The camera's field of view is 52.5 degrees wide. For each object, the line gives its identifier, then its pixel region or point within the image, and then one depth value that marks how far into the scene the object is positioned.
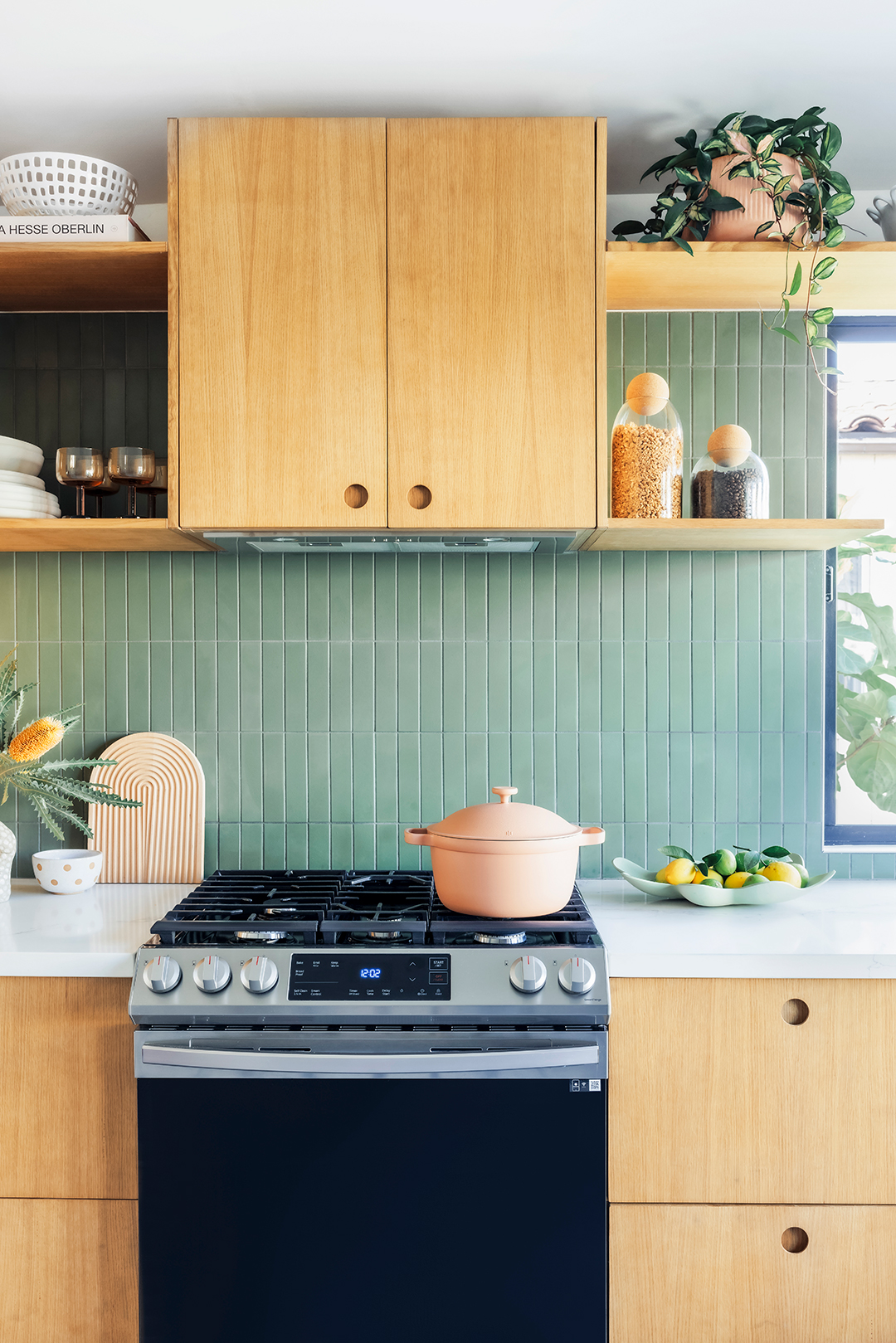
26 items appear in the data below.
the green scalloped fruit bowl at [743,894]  1.82
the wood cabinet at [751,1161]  1.53
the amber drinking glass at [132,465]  1.86
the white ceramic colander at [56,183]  1.78
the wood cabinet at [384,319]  1.74
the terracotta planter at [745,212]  1.77
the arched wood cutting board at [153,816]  2.11
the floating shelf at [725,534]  1.78
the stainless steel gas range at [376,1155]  1.46
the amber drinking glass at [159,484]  1.98
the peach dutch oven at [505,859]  1.59
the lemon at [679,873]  1.88
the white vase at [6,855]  1.94
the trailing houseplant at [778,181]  1.73
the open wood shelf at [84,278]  1.79
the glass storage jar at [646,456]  1.83
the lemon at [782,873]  1.86
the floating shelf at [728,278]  1.78
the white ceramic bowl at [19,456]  1.94
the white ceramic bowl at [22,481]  1.88
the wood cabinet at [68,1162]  1.57
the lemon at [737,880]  1.89
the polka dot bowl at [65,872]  1.98
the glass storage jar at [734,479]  1.85
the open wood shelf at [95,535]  1.83
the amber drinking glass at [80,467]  1.88
